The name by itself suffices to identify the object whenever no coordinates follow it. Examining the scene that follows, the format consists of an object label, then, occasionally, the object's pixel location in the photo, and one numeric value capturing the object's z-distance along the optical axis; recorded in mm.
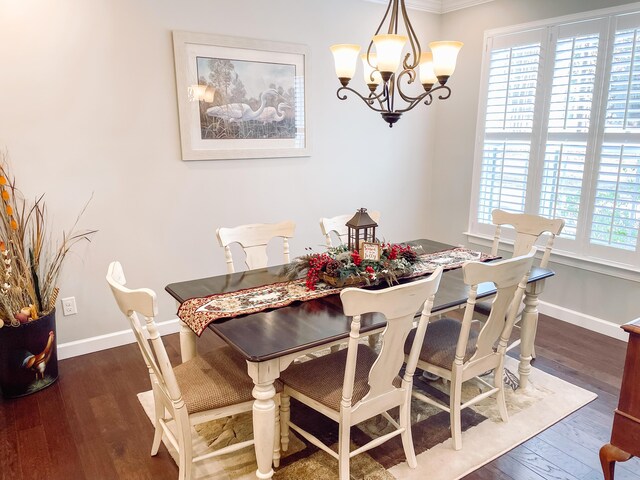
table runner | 2035
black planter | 2604
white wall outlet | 3117
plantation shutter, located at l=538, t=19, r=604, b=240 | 3395
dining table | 1771
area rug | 2125
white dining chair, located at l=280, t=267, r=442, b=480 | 1726
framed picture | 3266
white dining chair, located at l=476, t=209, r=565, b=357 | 2883
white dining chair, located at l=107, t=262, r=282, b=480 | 1690
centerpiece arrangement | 2271
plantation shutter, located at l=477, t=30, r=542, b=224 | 3781
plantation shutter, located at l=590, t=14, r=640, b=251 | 3160
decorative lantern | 2394
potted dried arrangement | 2604
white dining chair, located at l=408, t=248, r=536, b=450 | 2068
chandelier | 2096
